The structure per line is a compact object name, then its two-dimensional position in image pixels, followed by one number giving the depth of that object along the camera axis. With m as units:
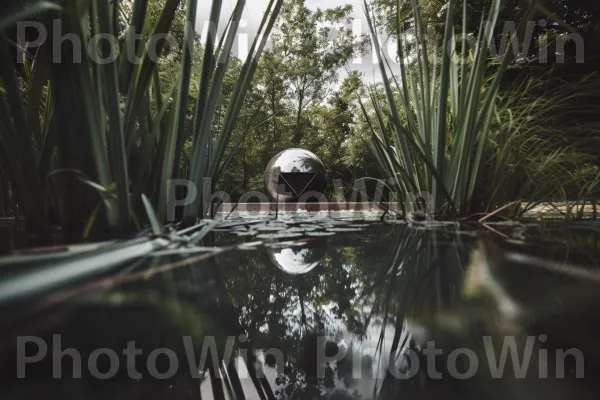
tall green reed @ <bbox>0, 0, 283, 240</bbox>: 0.50
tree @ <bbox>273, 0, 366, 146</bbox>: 11.95
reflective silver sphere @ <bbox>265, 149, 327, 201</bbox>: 5.38
